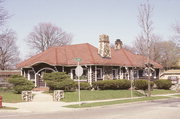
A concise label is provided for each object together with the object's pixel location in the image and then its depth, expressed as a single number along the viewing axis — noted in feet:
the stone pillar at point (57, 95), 85.56
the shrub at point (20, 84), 97.80
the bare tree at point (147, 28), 98.94
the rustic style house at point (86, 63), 116.16
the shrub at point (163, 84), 134.62
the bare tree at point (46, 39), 261.44
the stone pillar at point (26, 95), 85.61
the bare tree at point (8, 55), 243.81
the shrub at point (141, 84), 116.24
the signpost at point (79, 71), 70.69
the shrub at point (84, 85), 111.55
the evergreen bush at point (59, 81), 95.25
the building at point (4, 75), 125.77
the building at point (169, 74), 191.66
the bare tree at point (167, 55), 302.41
